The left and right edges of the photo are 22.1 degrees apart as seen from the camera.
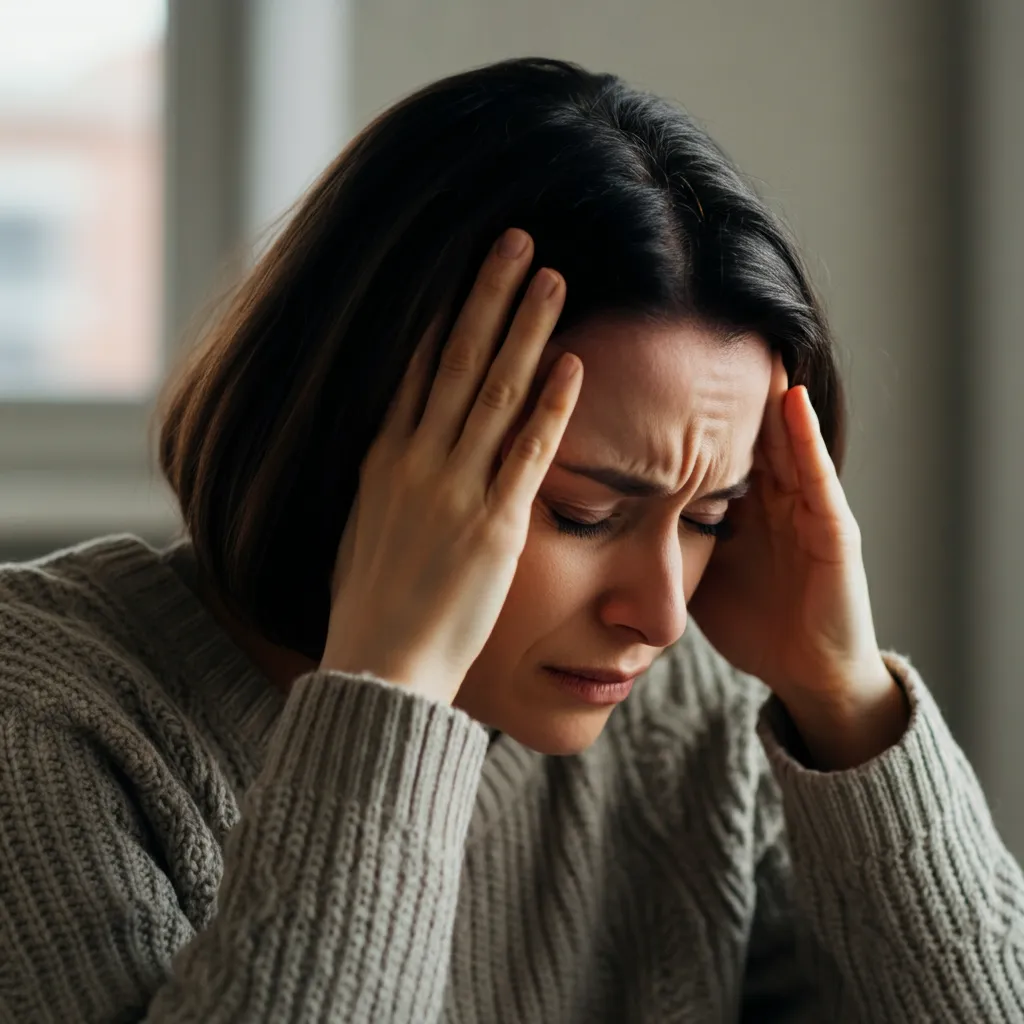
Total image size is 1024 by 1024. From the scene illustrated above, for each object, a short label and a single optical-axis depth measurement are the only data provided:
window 1.71
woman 1.01
